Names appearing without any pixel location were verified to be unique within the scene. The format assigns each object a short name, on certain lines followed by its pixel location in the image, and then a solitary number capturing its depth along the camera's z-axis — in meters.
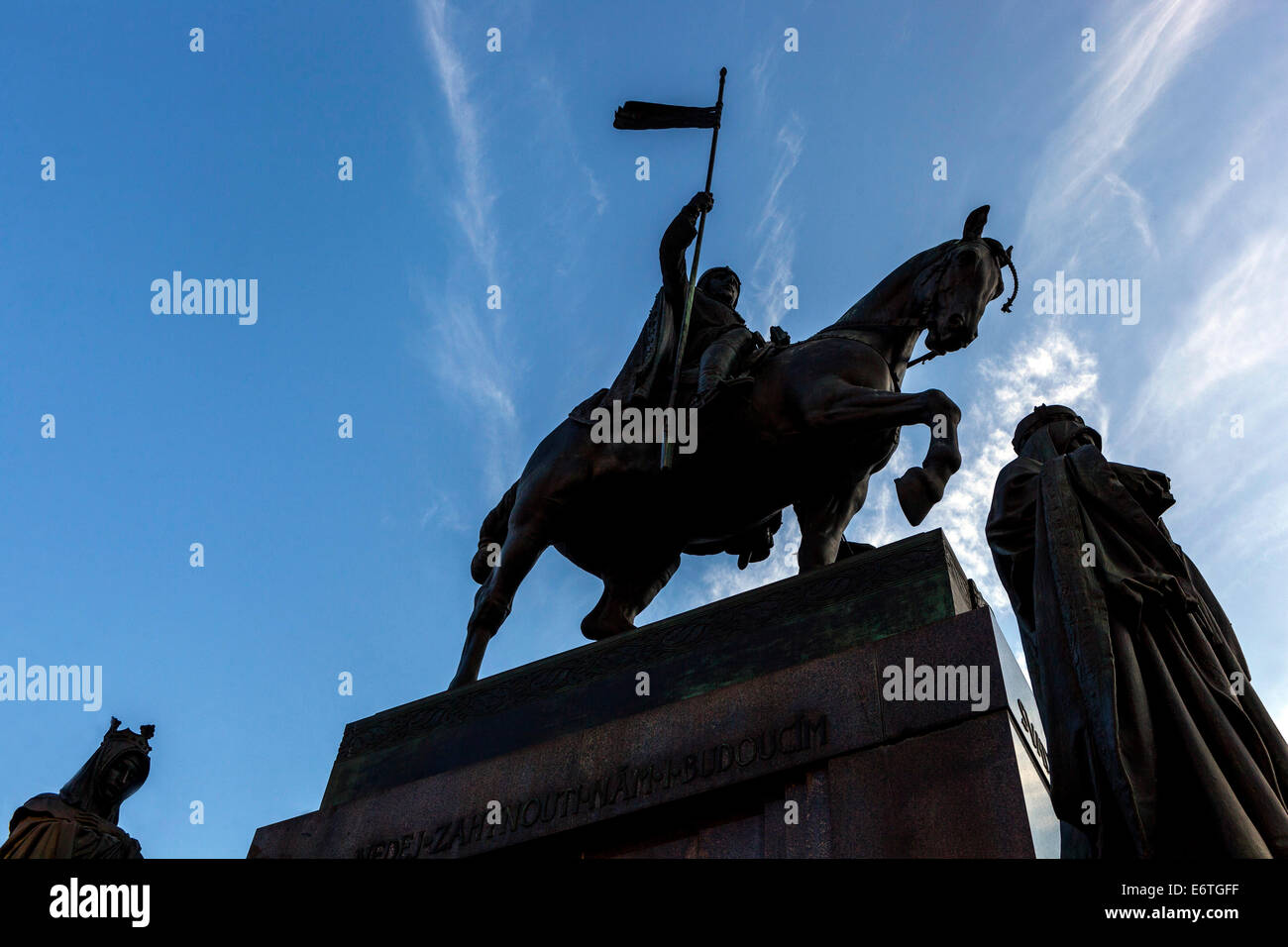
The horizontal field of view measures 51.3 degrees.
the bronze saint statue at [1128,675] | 6.14
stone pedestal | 7.44
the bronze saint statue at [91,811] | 8.90
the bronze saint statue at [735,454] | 12.03
